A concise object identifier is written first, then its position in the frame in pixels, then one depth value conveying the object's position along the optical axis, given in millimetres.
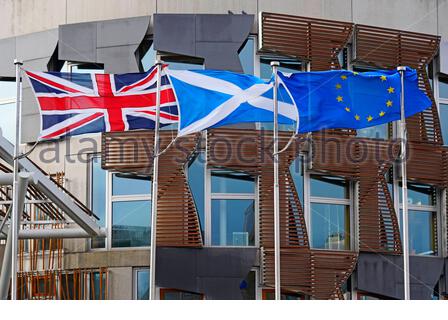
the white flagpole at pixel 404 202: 17438
